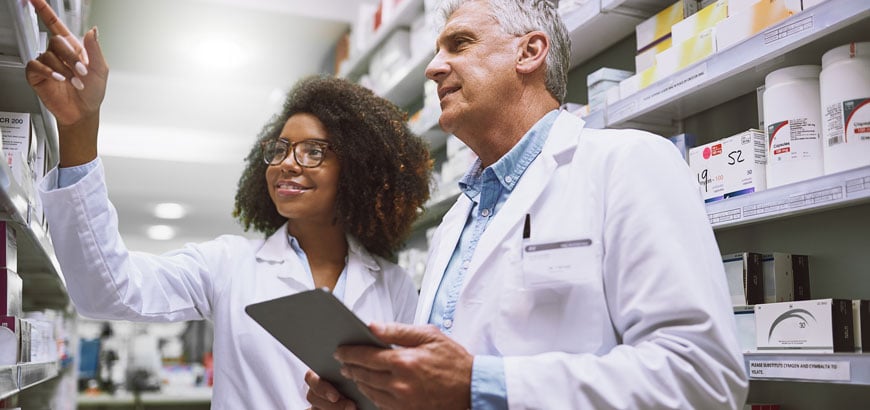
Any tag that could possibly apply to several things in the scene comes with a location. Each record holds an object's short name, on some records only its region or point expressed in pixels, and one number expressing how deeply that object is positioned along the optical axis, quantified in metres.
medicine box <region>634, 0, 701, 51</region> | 2.19
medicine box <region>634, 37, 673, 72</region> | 2.22
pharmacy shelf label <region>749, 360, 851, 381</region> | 1.53
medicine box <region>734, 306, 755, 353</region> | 1.85
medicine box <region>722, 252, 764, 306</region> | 1.88
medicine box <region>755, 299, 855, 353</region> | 1.62
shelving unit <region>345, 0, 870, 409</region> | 1.55
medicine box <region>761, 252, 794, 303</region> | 1.88
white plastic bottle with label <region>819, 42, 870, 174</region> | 1.54
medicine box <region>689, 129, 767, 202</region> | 1.83
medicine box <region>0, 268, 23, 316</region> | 1.87
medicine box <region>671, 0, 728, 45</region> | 1.96
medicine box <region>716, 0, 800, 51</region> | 1.72
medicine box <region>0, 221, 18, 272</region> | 1.91
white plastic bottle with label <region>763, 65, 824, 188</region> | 1.69
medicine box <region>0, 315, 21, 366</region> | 1.77
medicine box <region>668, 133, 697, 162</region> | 2.14
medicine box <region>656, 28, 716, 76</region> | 1.93
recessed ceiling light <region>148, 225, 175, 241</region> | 11.50
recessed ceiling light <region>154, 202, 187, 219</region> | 9.82
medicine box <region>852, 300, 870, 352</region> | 1.62
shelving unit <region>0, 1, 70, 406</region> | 1.54
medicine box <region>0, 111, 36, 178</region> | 1.97
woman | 1.68
